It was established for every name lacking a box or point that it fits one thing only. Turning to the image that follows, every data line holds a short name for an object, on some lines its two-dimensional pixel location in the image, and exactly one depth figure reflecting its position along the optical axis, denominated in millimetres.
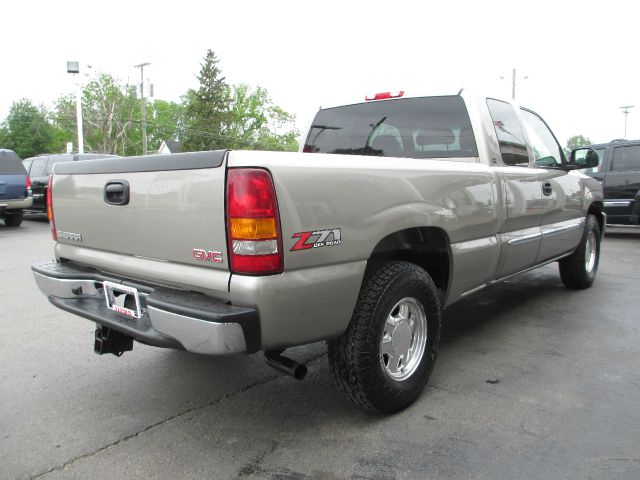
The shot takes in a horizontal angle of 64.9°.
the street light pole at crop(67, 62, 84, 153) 25661
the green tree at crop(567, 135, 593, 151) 73475
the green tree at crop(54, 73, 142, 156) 54844
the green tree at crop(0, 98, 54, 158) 60250
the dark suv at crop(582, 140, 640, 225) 9492
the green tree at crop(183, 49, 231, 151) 56375
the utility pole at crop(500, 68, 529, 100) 36338
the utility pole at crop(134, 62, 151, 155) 40094
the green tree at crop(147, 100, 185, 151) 69731
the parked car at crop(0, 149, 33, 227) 11742
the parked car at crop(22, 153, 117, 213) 13461
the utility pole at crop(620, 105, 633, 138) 56328
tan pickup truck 2068
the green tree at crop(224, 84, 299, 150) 66688
